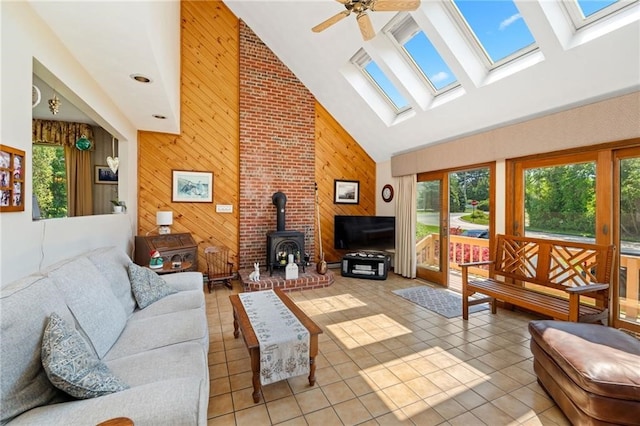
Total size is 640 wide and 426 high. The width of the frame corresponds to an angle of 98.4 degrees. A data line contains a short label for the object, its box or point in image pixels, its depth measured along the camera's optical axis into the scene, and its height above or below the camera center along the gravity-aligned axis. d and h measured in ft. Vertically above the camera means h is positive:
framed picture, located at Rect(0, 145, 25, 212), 4.95 +0.60
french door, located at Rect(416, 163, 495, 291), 13.19 -0.40
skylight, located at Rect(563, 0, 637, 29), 7.43 +5.66
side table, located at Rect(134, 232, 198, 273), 12.25 -1.68
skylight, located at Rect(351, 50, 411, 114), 13.79 +6.84
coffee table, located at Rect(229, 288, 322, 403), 6.06 -2.88
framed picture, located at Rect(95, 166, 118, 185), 14.17 +1.85
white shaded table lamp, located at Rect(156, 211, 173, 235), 13.43 -0.30
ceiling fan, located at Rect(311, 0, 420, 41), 7.23 +5.59
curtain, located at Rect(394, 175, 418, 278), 16.26 -0.88
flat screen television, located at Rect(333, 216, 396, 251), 17.12 -1.22
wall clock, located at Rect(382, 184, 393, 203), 18.31 +1.32
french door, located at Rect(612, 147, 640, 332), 8.53 -0.73
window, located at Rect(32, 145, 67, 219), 10.20 +1.37
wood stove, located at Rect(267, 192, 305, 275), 15.11 -1.74
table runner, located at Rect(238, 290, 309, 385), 6.10 -3.01
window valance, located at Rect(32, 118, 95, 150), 12.91 +3.85
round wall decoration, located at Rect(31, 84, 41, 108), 6.41 +2.72
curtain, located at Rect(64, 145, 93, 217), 13.30 +1.47
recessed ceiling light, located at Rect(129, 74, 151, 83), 8.30 +4.12
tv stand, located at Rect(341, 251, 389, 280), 16.33 -3.21
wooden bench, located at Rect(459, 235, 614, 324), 8.03 -2.19
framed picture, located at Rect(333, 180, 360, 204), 18.84 +1.41
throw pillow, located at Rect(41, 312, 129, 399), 3.75 -2.19
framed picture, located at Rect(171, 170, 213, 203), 14.97 +1.38
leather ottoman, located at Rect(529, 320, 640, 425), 4.82 -2.98
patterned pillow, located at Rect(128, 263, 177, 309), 7.92 -2.22
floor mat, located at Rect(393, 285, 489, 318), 11.51 -4.02
